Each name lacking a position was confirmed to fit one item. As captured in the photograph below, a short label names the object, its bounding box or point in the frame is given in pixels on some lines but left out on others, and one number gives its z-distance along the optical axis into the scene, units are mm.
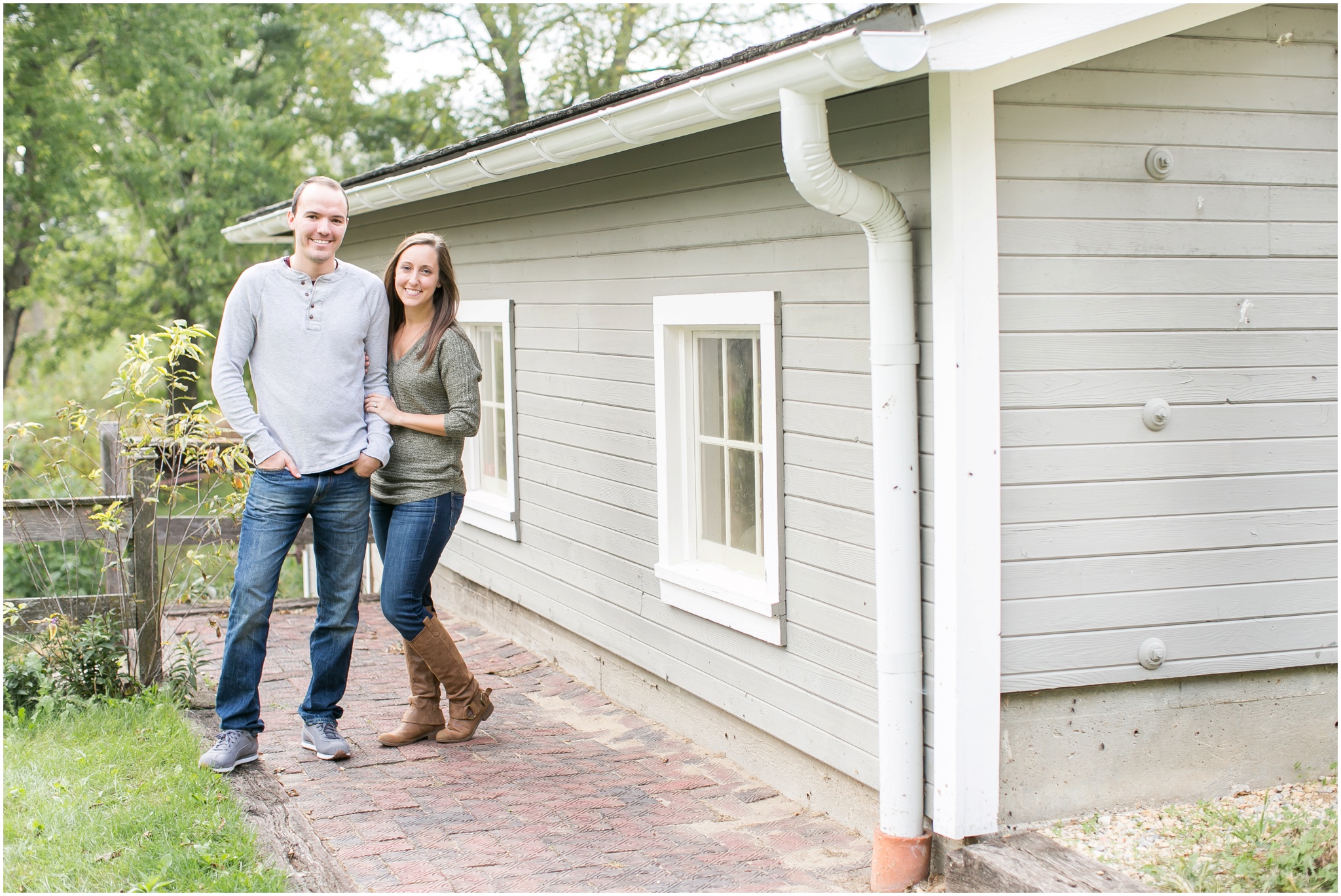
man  4281
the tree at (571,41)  21719
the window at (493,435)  6965
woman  4574
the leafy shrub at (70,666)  5324
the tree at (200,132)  20203
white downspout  3557
